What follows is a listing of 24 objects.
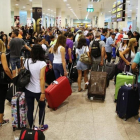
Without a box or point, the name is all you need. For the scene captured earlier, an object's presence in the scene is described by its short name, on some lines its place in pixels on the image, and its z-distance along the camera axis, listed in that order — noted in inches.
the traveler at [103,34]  374.9
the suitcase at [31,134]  112.0
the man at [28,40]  405.8
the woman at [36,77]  131.9
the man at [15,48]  258.1
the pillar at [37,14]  687.6
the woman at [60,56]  201.3
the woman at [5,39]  344.7
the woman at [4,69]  143.2
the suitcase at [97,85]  213.6
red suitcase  181.2
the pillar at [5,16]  414.0
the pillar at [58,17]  1082.1
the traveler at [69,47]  244.8
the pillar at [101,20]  1173.8
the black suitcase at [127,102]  167.5
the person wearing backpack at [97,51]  230.7
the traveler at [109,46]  353.1
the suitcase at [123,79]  193.9
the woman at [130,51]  202.1
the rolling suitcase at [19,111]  146.7
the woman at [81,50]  231.5
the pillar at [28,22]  884.6
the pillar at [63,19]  1270.4
